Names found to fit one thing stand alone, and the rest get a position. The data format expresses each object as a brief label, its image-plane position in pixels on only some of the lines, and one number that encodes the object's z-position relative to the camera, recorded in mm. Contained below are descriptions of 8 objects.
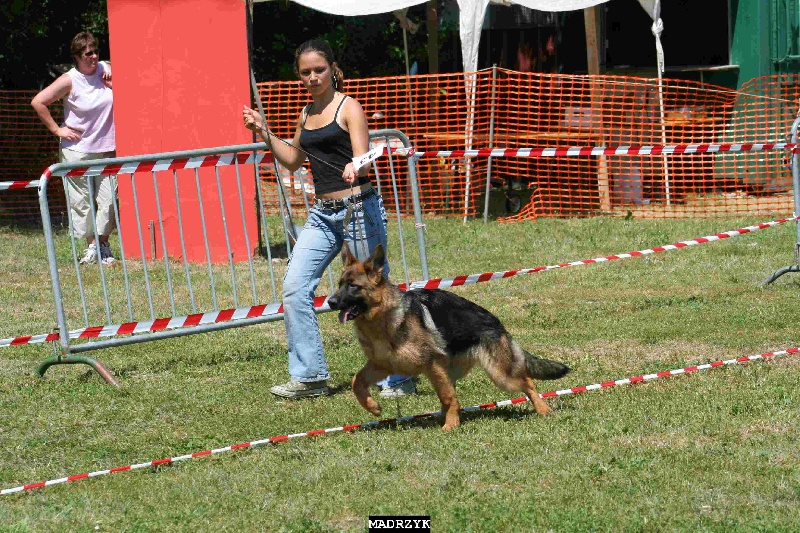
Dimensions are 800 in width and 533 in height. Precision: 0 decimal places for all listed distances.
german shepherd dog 10548
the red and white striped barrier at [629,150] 16771
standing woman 20730
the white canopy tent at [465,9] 25055
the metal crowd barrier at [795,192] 16960
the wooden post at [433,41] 29217
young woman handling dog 11561
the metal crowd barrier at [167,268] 13730
